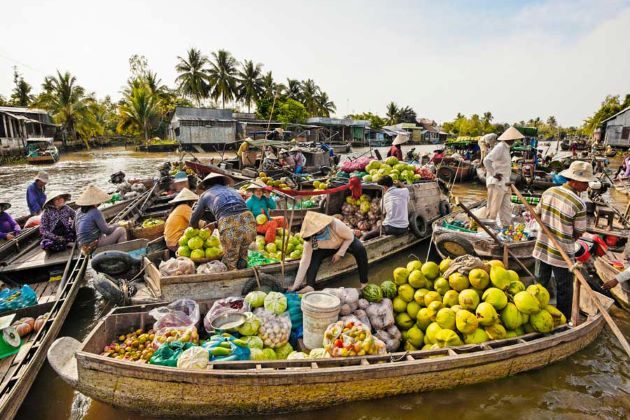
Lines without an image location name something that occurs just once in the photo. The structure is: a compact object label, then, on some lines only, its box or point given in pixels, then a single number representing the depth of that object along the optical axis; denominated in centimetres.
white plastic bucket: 329
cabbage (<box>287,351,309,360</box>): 314
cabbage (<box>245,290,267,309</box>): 370
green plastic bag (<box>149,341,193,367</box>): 294
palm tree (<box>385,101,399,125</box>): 6625
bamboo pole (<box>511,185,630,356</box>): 272
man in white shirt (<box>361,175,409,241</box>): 609
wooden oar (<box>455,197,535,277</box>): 429
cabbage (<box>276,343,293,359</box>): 342
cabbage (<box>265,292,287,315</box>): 362
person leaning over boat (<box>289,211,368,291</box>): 417
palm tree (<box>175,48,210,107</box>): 3716
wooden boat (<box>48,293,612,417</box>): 279
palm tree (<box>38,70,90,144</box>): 3231
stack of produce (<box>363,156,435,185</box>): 730
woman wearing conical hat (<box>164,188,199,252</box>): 530
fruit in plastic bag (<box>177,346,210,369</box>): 285
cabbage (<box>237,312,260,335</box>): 338
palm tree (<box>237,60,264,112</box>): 3959
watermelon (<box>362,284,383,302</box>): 372
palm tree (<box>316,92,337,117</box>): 5209
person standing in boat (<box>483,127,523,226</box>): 664
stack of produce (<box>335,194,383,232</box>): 698
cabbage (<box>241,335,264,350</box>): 328
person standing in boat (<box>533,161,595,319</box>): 365
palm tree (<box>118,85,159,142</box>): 3309
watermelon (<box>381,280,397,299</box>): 380
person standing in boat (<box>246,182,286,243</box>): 586
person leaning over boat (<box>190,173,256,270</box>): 448
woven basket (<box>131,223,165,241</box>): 647
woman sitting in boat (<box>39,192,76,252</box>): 545
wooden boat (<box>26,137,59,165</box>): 2516
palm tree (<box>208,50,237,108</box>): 3794
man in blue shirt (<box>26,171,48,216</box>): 751
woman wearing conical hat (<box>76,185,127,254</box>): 502
